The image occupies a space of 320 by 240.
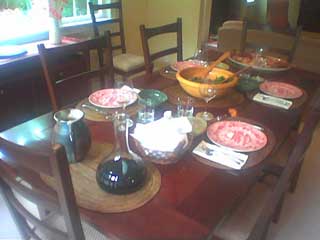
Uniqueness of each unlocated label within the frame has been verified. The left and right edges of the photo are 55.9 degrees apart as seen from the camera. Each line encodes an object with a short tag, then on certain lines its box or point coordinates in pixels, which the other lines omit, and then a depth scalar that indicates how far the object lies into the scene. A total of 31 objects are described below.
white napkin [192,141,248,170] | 1.11
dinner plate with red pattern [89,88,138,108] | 1.50
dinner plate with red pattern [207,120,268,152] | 1.21
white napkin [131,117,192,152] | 1.09
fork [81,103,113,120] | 1.40
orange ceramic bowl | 1.53
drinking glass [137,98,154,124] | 1.37
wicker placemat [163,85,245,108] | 1.58
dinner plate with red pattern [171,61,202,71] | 2.03
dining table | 0.84
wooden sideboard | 2.16
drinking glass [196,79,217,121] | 1.45
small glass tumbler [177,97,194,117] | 1.44
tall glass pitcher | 1.03
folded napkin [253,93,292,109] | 1.57
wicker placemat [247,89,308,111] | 1.57
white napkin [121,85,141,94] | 1.65
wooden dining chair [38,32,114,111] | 1.56
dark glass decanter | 0.94
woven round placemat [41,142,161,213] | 0.90
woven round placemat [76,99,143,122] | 1.39
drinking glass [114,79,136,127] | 1.47
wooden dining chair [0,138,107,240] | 0.67
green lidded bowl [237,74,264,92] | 1.74
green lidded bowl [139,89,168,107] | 1.53
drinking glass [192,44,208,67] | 2.17
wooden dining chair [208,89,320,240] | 0.86
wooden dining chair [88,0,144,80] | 3.07
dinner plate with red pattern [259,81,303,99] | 1.68
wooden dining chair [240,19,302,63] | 2.29
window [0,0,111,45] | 2.52
